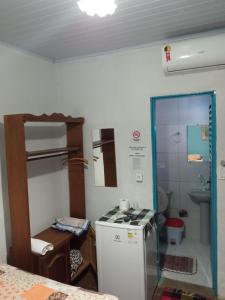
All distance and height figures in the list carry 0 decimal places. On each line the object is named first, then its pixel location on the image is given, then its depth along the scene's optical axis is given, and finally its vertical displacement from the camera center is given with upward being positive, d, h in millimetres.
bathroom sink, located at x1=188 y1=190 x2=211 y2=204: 3434 -932
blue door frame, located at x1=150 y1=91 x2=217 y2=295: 2363 -468
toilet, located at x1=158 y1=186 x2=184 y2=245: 3539 -1371
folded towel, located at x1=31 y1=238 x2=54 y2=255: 2184 -998
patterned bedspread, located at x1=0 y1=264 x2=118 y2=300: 1537 -1011
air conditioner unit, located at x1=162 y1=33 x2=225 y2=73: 2105 +669
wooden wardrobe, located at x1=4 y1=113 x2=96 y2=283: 2113 -721
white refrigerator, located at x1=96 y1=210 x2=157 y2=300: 2197 -1169
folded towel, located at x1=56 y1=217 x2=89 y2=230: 2686 -980
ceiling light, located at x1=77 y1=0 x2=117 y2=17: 1479 +770
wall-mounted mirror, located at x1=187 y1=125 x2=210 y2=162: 3504 -193
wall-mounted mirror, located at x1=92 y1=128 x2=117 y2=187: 2807 -281
